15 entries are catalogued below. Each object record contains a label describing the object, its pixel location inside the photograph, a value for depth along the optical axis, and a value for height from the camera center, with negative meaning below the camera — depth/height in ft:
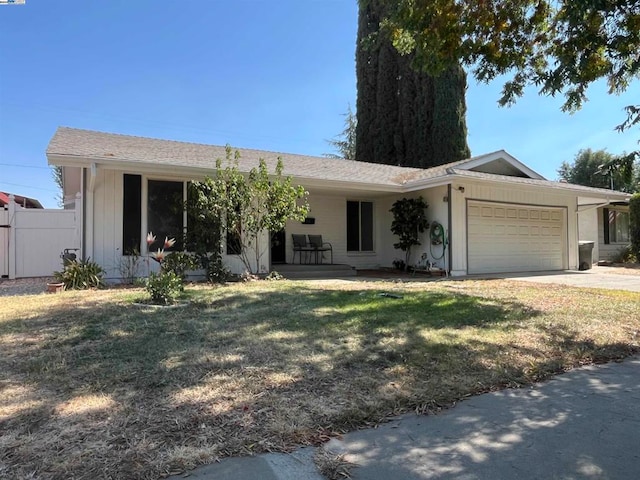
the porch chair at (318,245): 43.82 +0.40
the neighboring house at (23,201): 52.93 +7.23
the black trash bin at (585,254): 49.07 -0.73
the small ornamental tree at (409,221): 42.04 +2.70
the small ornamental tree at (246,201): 31.35 +3.61
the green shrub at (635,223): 55.83 +3.18
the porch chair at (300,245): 43.09 +0.40
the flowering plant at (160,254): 22.35 -0.24
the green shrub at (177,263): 30.04 -0.94
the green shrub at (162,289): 21.24 -1.94
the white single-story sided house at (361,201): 31.50 +4.52
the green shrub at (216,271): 31.53 -1.58
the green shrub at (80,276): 28.40 -1.72
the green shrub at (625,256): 57.21 -1.17
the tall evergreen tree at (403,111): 76.79 +25.75
